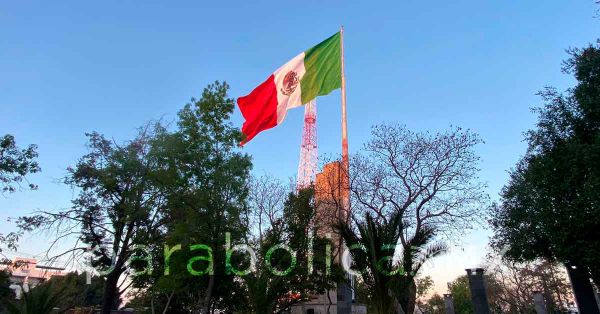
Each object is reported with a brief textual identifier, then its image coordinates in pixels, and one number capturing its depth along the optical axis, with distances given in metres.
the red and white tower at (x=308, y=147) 33.53
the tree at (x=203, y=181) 16.95
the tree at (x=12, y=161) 14.37
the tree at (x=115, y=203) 19.39
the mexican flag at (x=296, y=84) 17.70
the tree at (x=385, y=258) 10.57
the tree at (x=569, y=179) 13.31
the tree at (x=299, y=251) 22.81
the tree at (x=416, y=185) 16.45
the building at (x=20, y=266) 16.78
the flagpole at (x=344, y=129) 16.03
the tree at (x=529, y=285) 37.59
